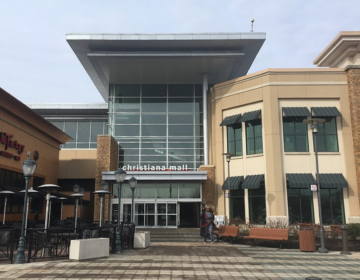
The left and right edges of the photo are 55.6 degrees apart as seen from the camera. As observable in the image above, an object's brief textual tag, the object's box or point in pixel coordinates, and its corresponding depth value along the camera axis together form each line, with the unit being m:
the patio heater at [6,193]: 17.01
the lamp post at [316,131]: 14.06
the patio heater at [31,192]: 17.20
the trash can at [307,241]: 14.21
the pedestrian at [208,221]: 17.42
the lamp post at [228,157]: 22.57
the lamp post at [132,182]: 17.62
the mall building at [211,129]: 22.72
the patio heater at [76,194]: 20.09
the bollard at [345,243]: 13.54
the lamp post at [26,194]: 10.96
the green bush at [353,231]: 16.02
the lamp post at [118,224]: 13.70
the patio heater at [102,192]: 19.58
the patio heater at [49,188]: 14.17
